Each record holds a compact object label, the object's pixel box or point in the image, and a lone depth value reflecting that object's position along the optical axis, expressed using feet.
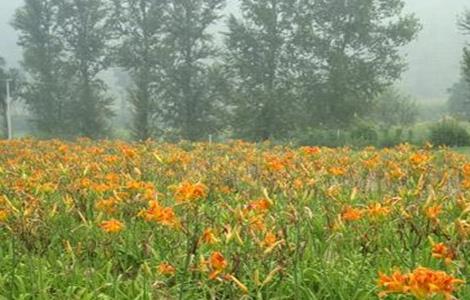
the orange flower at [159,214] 11.34
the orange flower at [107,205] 14.96
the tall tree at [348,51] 101.14
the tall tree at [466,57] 77.56
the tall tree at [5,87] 128.98
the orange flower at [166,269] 11.01
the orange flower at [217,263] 9.19
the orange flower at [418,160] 17.10
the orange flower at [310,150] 21.27
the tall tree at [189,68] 108.17
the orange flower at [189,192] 10.84
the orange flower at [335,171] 18.12
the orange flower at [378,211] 12.51
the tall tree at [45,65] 123.13
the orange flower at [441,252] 8.61
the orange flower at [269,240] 11.09
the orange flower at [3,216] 13.15
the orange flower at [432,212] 11.25
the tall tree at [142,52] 110.01
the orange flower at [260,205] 12.60
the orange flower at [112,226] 12.82
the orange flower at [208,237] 10.81
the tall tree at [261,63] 101.04
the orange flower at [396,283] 6.79
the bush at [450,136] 75.87
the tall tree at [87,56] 119.24
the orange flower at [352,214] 13.09
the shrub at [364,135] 77.91
